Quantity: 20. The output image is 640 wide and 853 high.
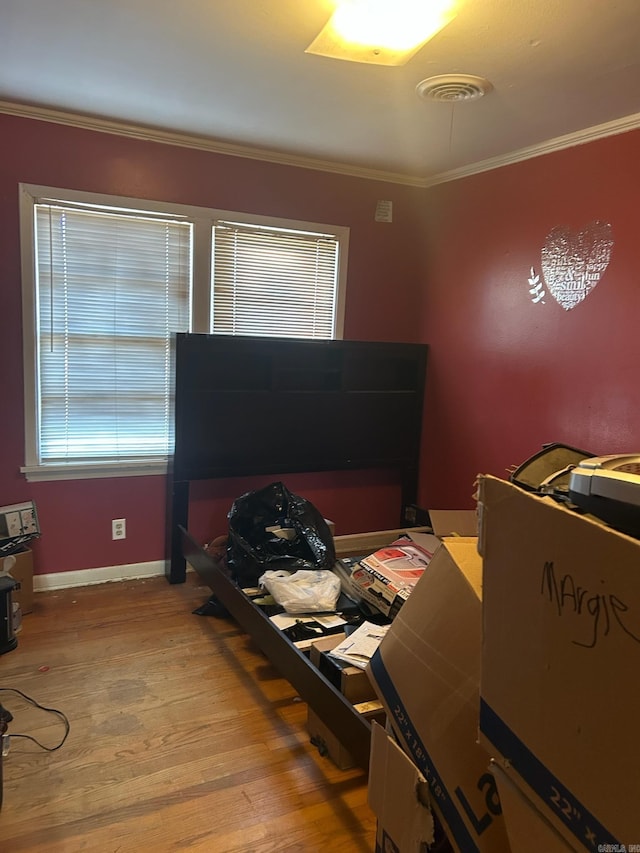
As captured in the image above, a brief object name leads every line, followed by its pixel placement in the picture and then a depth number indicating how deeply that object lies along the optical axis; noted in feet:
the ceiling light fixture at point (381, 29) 6.00
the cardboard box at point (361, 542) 12.92
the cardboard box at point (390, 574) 8.25
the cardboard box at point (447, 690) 3.80
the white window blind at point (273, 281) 11.69
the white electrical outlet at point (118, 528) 11.33
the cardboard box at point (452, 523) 9.43
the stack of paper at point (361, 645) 6.88
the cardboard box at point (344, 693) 6.46
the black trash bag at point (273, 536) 9.84
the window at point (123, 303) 10.33
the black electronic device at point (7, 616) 8.59
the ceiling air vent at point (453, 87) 7.75
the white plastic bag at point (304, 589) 8.56
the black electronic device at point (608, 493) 2.78
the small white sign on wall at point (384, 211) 12.77
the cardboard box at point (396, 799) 4.03
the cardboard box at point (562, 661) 2.53
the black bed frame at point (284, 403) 11.07
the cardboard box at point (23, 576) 9.93
